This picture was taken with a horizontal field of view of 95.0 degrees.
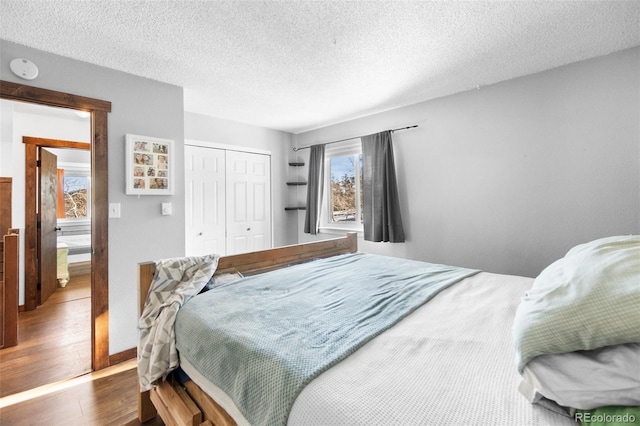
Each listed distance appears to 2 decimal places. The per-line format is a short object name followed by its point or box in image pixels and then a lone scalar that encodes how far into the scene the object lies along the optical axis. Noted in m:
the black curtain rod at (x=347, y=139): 3.25
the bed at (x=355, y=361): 0.76
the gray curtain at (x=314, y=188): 4.14
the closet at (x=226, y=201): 3.55
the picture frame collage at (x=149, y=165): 2.50
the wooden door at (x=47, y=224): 3.55
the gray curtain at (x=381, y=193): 3.31
